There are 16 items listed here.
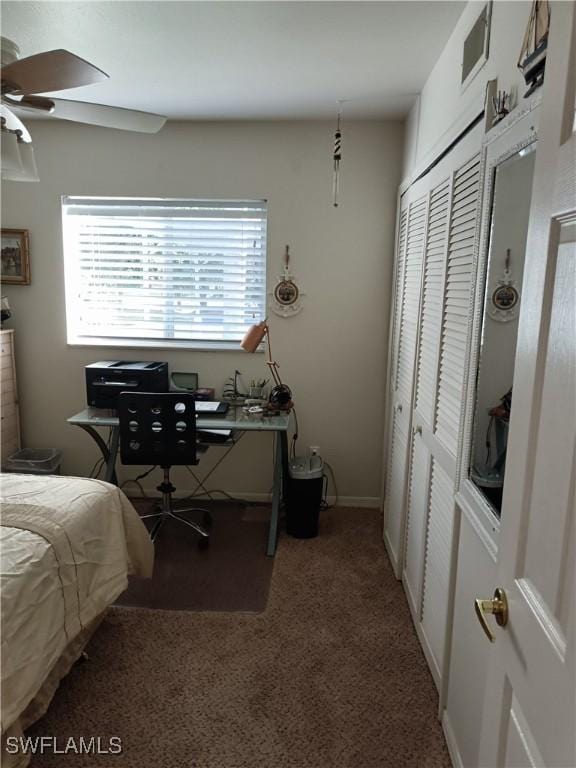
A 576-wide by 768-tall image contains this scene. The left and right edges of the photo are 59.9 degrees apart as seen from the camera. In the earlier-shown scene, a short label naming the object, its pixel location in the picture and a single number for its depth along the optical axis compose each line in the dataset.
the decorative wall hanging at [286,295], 3.34
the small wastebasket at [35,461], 3.41
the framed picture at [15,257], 3.42
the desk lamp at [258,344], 3.06
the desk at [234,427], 2.92
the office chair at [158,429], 2.76
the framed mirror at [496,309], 1.30
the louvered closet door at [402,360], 2.49
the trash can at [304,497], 3.06
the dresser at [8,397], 3.37
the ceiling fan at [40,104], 1.52
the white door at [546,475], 0.68
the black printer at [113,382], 3.12
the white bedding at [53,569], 1.42
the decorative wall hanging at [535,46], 1.08
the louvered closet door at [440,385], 1.70
